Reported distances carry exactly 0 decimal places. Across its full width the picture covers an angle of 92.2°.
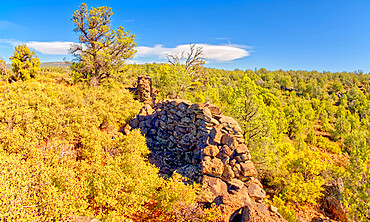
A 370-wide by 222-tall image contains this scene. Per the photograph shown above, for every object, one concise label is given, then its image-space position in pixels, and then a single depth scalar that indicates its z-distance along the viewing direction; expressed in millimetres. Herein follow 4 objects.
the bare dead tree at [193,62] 40322
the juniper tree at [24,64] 30472
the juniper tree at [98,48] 27312
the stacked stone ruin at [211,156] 10328
